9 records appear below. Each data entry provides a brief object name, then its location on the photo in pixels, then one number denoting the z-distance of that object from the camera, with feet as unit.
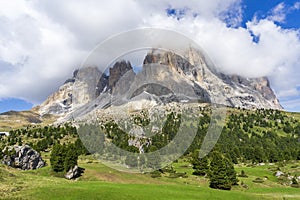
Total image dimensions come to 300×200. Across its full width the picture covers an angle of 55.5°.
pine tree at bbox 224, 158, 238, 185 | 256.52
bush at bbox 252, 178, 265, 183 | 283.79
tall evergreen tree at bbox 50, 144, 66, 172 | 272.10
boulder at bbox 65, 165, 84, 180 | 256.03
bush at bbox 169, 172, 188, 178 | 304.09
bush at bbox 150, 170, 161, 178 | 299.05
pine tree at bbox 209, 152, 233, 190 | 237.25
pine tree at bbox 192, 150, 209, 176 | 320.09
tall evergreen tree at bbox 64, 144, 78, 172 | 264.56
